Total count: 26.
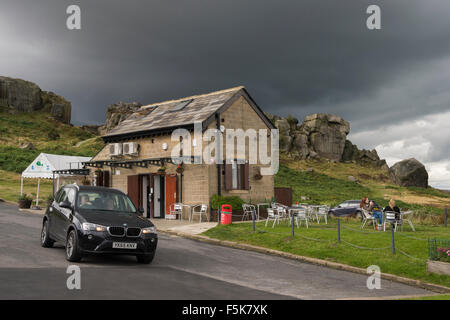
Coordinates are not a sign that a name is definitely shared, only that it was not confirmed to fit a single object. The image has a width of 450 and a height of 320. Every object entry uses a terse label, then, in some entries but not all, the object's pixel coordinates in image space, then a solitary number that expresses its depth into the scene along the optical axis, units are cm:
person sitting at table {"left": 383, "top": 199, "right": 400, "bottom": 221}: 1620
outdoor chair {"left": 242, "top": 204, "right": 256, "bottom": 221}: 2149
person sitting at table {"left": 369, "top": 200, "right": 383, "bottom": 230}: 1658
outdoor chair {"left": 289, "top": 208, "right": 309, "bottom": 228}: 1702
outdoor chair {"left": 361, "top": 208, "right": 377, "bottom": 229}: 1689
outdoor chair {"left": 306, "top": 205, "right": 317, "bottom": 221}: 1891
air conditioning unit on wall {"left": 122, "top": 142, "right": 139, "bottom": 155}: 2494
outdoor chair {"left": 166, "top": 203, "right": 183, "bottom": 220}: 2154
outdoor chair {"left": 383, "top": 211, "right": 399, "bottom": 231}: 1502
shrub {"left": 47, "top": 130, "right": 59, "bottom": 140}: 9006
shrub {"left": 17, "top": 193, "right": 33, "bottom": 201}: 2677
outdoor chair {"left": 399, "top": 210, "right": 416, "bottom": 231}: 1590
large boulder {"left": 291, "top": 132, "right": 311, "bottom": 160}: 8856
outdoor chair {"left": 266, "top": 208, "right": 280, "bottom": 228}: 1777
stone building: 2216
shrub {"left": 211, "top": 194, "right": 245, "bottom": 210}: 2117
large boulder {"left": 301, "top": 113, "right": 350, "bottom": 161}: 9262
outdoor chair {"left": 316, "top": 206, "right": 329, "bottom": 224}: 1898
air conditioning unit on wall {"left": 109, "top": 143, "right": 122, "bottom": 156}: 2566
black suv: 927
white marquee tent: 2841
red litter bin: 1884
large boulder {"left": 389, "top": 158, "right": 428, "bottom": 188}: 5788
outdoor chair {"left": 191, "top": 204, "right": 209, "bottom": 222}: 2122
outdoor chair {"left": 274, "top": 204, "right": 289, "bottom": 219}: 1825
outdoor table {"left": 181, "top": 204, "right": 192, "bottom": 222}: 2161
